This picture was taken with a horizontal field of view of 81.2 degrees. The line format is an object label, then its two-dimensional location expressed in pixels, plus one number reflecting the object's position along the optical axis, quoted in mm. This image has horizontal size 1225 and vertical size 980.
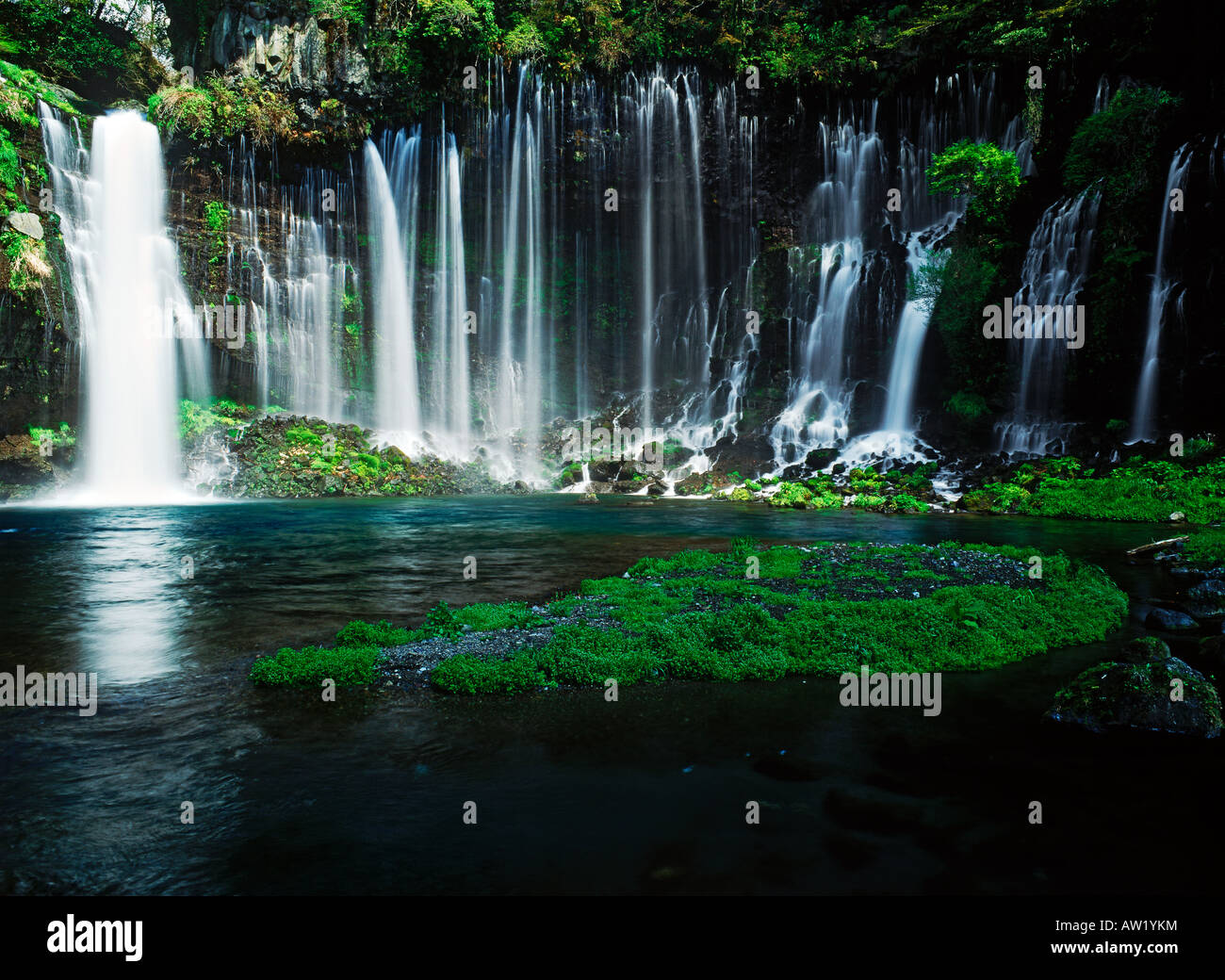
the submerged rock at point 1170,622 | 8023
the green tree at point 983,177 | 28406
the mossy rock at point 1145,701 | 5340
